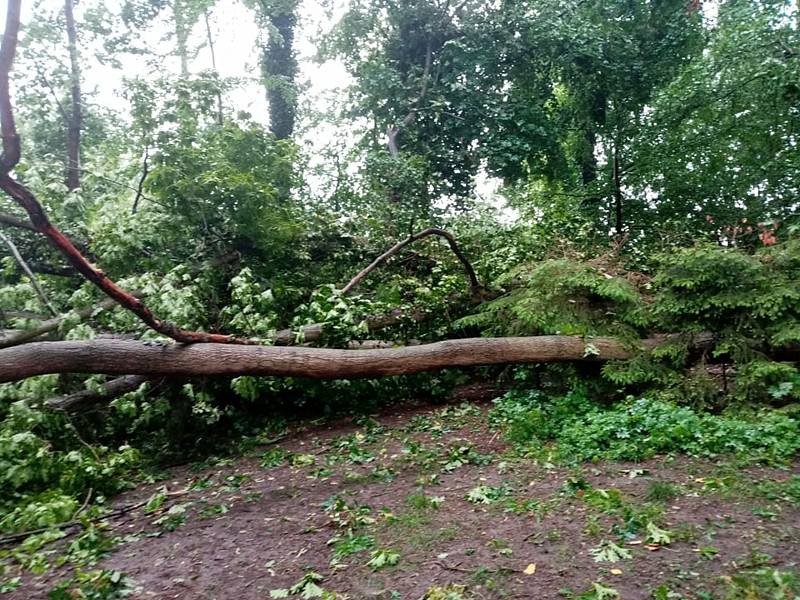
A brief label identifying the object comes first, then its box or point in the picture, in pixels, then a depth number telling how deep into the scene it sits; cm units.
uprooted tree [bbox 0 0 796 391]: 402
